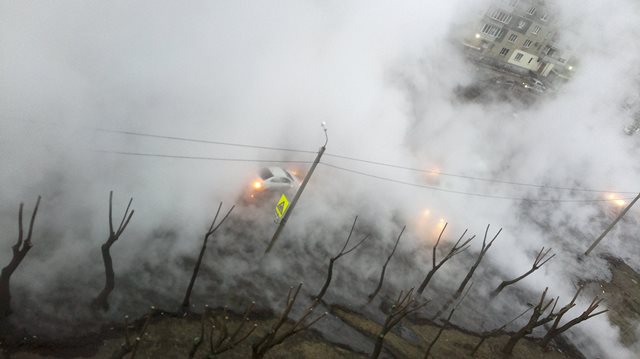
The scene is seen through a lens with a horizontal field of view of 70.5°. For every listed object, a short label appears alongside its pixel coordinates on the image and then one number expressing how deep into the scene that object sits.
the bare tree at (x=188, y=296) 12.39
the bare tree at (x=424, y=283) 16.49
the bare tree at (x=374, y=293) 16.70
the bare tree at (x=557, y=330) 14.44
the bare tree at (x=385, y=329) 11.91
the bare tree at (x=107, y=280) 11.01
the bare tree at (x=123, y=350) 8.12
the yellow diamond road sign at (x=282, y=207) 14.88
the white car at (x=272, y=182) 19.25
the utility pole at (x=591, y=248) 24.27
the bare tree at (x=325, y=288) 14.54
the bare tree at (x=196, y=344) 8.52
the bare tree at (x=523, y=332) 15.10
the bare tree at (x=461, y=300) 18.35
